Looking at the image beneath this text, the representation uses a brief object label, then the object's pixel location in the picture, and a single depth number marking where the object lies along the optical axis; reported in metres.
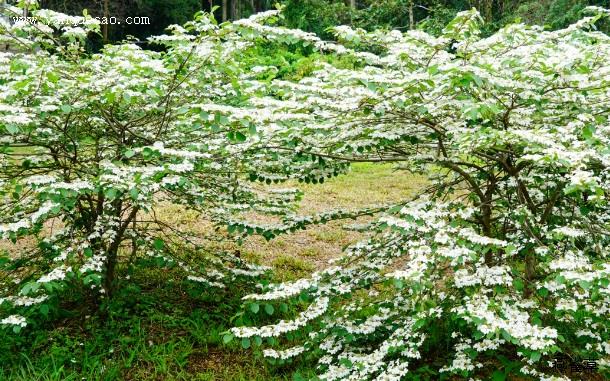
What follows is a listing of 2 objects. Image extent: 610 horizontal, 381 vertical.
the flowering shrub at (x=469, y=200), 2.51
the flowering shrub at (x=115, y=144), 2.79
